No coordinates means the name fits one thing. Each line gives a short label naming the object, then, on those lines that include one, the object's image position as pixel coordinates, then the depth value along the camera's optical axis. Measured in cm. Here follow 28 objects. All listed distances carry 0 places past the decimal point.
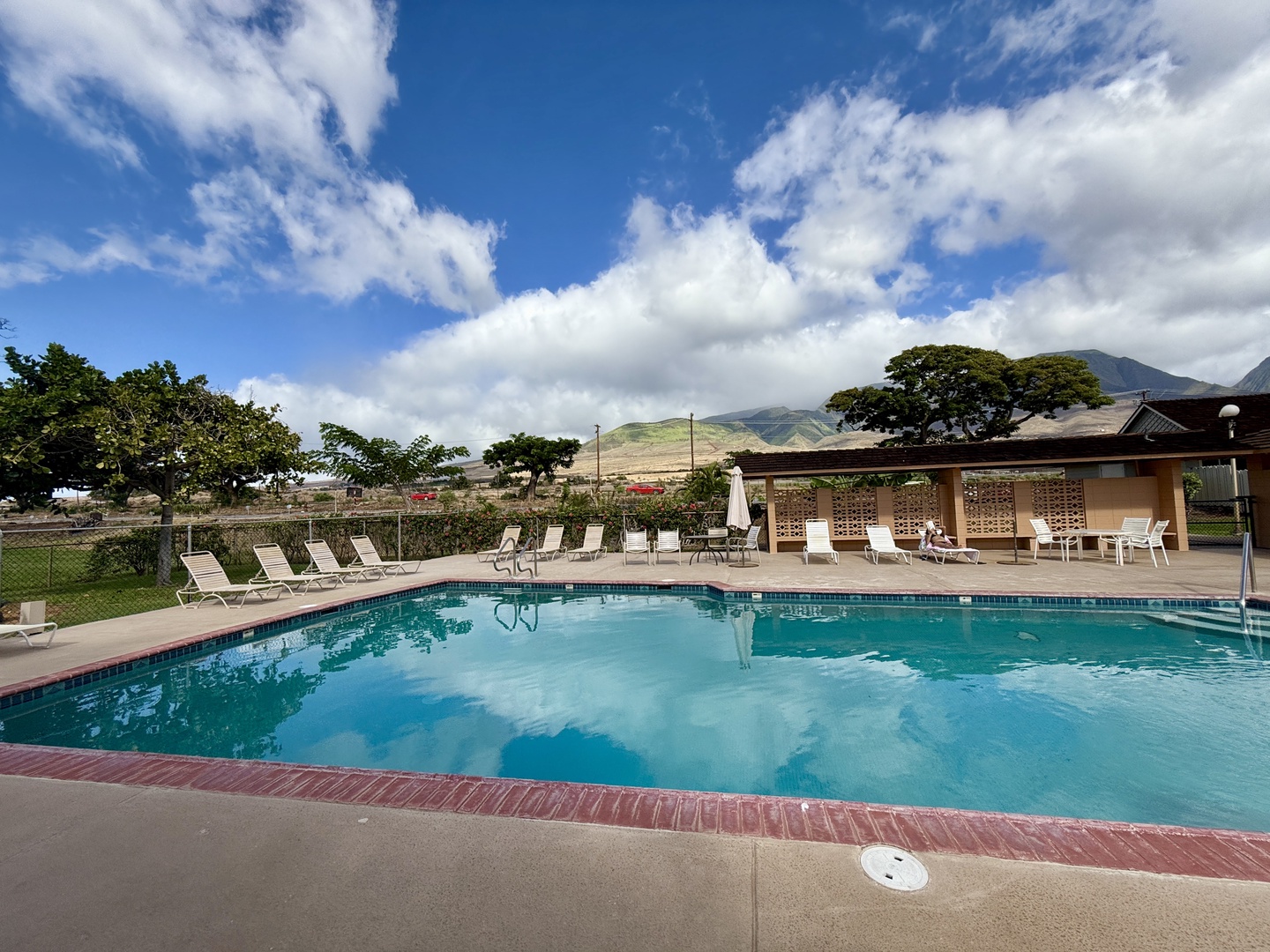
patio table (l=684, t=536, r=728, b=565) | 1372
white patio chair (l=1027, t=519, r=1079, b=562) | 1223
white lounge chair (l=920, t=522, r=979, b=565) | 1247
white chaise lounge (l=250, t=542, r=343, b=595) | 1021
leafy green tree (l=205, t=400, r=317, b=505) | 1279
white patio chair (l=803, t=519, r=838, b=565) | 1320
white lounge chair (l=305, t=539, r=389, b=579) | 1176
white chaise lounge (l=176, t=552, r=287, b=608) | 916
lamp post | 1087
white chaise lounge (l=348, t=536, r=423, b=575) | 1272
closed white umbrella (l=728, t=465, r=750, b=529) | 1271
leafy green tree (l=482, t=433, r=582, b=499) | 5403
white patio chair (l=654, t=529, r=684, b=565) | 1352
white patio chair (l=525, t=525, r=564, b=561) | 1509
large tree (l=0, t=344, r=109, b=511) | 1108
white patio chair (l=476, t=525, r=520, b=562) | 1307
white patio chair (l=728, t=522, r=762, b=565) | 1296
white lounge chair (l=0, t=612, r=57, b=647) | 653
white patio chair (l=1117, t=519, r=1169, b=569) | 1133
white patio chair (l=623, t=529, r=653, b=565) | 1376
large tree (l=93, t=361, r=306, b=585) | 1168
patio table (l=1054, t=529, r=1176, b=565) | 1170
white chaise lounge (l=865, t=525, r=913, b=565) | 1279
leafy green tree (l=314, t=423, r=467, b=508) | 3119
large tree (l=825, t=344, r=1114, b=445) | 3388
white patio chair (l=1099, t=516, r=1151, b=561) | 1173
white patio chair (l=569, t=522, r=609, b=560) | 1457
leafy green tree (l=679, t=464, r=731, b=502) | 1662
